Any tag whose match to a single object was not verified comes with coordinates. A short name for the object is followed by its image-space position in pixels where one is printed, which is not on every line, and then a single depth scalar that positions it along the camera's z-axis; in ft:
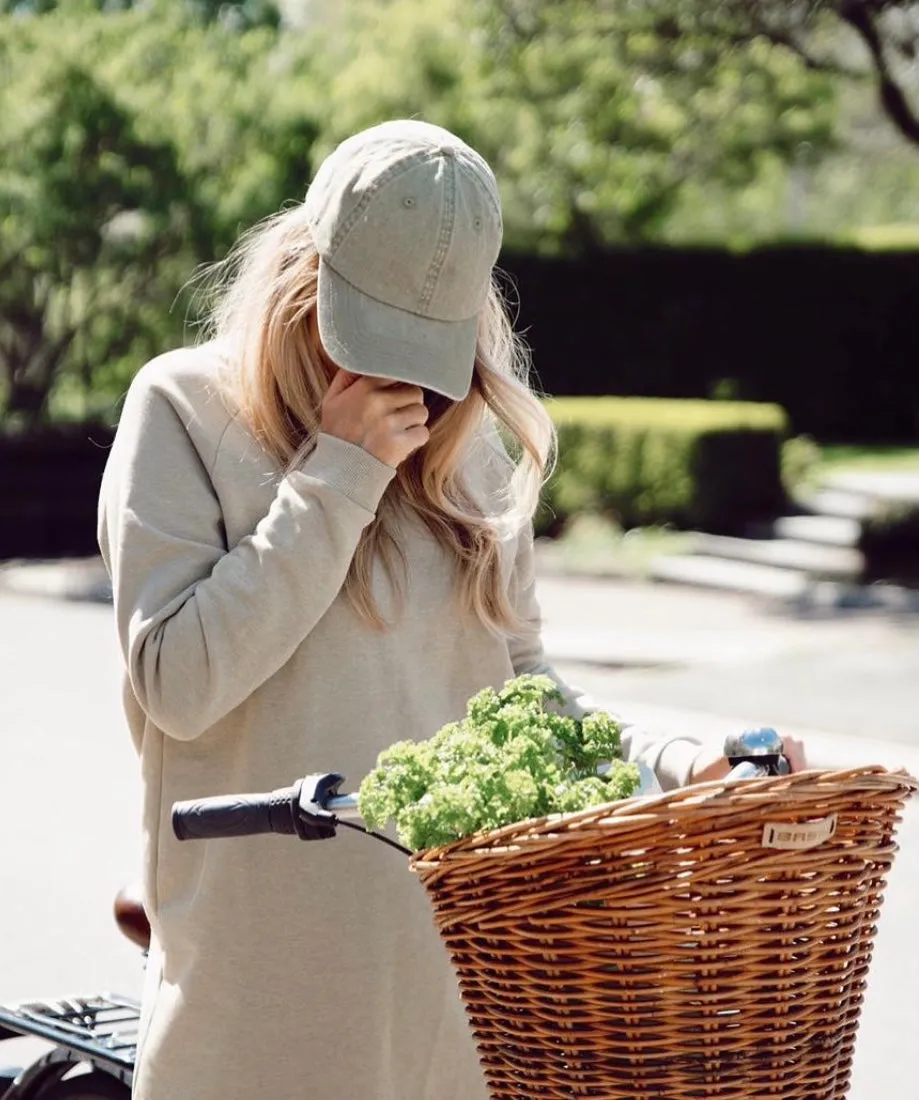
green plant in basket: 5.66
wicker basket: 5.41
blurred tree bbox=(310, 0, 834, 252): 55.93
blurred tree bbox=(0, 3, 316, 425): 66.03
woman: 6.81
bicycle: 5.43
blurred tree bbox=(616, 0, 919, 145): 49.80
